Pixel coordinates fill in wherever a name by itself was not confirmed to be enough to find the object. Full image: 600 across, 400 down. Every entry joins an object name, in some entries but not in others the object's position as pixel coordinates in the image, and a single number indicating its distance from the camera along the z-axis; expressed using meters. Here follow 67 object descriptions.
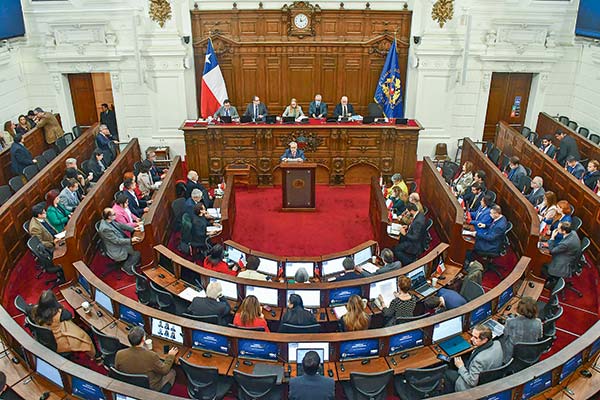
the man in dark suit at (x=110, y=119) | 13.68
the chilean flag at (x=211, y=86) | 12.26
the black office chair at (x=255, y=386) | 4.82
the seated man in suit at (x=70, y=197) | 8.56
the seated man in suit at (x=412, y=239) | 7.87
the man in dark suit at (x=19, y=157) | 10.12
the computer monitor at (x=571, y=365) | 4.96
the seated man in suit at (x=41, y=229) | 7.63
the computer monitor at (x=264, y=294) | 6.31
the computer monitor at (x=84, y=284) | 6.52
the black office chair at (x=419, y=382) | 5.02
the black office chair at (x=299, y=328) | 5.55
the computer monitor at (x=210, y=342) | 5.46
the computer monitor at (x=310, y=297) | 6.30
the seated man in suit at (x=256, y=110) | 11.86
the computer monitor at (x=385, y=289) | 6.40
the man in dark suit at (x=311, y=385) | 4.58
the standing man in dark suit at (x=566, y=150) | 11.08
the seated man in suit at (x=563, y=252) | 7.32
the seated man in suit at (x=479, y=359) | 5.05
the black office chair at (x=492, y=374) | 4.93
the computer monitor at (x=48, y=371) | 4.95
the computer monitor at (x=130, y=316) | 5.87
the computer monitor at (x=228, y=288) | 6.44
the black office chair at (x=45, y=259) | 7.41
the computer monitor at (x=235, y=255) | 7.27
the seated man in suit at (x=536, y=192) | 8.84
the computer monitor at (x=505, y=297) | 6.33
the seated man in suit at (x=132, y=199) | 8.87
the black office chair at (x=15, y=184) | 9.20
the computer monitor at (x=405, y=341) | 5.46
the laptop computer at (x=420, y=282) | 6.78
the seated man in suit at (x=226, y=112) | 11.88
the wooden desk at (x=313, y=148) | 11.23
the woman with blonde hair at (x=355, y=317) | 5.62
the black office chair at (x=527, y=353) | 5.20
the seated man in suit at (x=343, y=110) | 11.96
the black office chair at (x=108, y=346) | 5.46
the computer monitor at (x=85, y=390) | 4.72
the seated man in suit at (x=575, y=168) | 9.77
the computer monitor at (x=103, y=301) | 6.12
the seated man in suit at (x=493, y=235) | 7.89
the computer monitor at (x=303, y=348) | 5.29
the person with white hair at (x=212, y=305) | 5.87
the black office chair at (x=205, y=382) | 5.01
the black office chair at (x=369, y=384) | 4.82
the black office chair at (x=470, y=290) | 6.31
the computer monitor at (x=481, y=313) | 5.93
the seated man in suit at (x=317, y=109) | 12.20
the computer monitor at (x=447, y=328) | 5.65
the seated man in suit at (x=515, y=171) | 9.77
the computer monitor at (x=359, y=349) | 5.37
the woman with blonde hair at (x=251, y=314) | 5.62
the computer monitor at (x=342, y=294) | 6.36
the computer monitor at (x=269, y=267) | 7.05
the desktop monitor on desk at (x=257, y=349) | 5.33
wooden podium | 10.16
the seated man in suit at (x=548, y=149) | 11.03
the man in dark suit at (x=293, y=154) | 10.29
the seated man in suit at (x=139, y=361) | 4.99
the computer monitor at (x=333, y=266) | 7.07
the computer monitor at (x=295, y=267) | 6.95
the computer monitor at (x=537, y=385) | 4.78
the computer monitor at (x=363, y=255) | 7.22
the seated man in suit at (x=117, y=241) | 7.70
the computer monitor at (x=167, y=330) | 5.64
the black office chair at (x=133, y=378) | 4.83
